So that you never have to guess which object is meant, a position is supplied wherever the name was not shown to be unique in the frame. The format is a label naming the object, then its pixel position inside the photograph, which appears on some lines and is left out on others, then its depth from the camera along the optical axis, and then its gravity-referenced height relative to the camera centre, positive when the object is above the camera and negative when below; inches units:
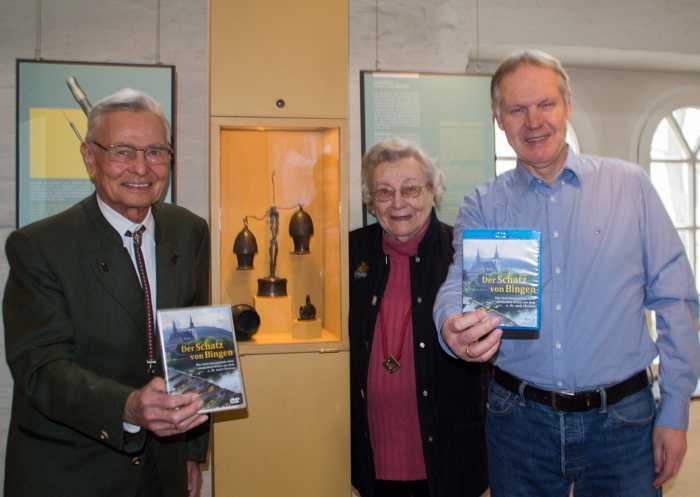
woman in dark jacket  97.2 -18.8
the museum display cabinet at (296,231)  102.7 +4.1
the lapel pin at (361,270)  106.8 -2.4
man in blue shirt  78.5 -9.7
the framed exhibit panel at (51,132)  124.3 +26.2
